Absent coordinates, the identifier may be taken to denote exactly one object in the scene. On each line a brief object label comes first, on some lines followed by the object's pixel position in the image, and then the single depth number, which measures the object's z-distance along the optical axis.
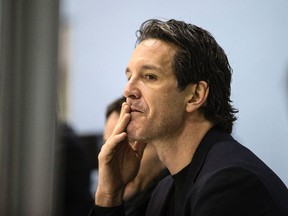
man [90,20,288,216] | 2.75
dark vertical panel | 2.85
